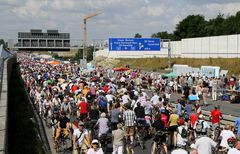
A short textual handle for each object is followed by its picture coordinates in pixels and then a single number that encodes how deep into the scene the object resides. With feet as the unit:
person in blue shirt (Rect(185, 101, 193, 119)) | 62.44
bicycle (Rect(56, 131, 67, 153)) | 55.52
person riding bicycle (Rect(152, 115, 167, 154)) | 49.01
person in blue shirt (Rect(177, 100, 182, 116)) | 63.98
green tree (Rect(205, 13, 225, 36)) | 338.21
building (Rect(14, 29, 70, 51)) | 379.76
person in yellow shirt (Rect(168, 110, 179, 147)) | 55.06
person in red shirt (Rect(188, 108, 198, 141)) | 56.63
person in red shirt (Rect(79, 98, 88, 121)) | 68.08
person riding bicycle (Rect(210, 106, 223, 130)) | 59.70
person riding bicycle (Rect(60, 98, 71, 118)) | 68.78
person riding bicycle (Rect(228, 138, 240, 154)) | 36.63
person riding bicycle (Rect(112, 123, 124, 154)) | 47.32
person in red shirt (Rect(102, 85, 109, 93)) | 89.61
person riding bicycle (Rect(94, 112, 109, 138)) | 53.11
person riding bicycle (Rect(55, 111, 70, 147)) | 54.85
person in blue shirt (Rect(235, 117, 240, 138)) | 51.70
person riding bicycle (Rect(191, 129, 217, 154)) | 39.19
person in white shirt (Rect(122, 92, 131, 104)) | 70.64
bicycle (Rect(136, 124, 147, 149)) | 58.85
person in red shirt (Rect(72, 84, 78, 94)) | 91.37
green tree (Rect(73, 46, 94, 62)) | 477.77
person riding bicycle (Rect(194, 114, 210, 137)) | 43.87
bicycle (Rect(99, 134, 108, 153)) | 53.39
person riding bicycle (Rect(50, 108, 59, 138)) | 58.49
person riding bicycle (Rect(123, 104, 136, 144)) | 55.52
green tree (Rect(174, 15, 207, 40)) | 387.34
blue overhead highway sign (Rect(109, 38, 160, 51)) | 229.45
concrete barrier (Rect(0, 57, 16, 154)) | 33.98
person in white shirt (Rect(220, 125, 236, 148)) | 46.02
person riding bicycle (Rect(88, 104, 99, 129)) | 59.00
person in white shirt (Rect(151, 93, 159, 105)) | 73.49
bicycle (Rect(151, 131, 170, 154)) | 48.91
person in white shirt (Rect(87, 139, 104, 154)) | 38.78
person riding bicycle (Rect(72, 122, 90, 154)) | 48.21
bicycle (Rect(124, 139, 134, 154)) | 50.53
